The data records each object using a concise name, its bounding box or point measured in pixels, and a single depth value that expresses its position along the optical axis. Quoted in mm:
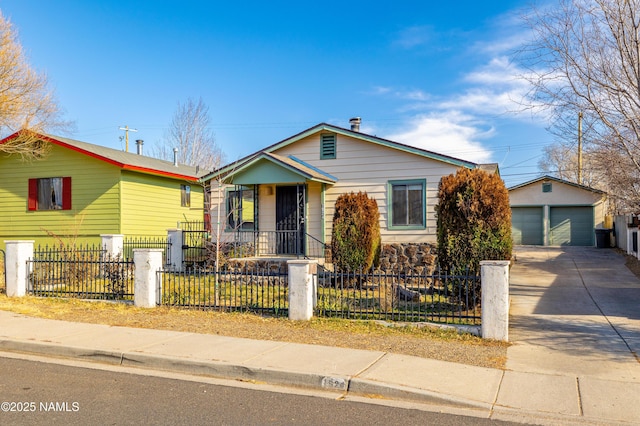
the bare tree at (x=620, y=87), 10984
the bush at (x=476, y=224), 9438
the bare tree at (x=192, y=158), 39594
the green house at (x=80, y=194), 19297
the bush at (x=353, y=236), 13031
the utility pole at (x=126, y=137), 41906
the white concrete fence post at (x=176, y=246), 17250
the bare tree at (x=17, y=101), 19312
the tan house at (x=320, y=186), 16578
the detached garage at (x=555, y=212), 26828
